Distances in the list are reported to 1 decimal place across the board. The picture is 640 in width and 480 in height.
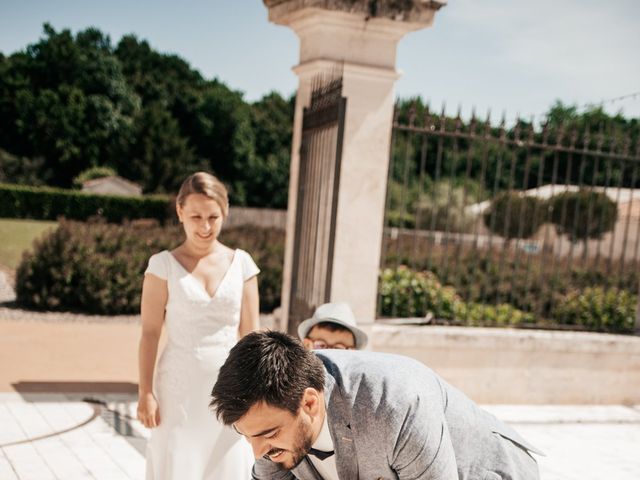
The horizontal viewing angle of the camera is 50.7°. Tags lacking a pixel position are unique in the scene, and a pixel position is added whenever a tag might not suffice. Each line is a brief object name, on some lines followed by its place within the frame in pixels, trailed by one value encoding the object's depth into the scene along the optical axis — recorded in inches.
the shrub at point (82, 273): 400.2
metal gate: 196.4
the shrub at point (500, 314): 354.3
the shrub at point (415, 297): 325.1
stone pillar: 207.2
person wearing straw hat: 123.1
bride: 124.3
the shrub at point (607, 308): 314.5
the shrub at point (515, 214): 781.3
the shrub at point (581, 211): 702.9
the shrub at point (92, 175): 1680.6
